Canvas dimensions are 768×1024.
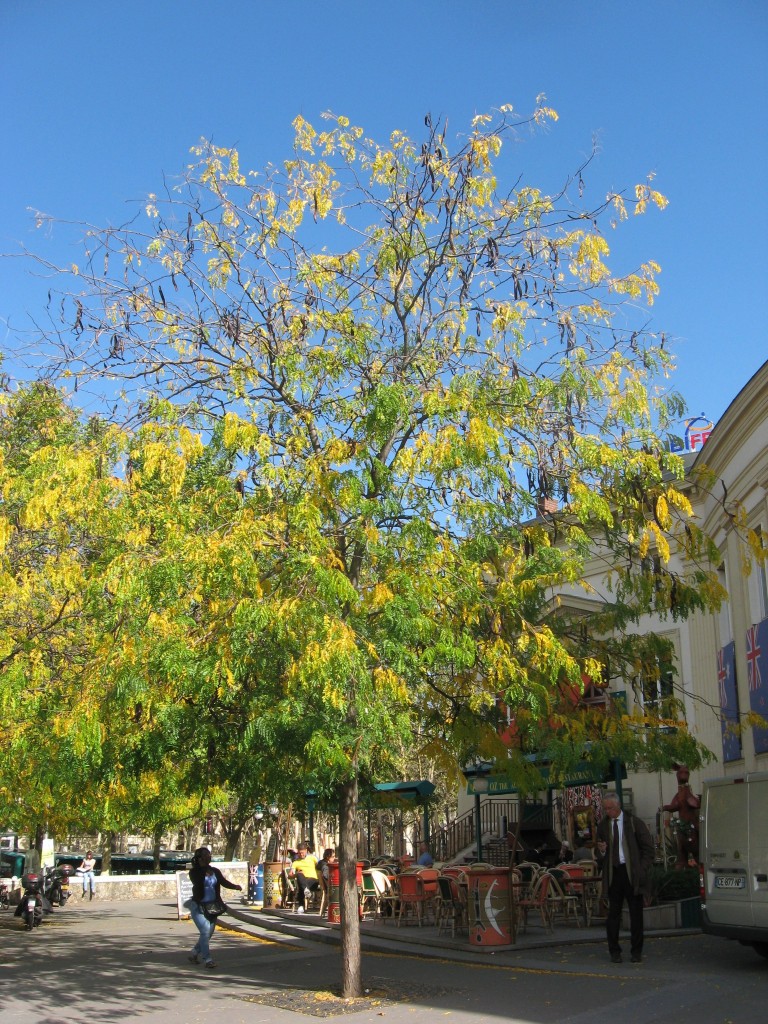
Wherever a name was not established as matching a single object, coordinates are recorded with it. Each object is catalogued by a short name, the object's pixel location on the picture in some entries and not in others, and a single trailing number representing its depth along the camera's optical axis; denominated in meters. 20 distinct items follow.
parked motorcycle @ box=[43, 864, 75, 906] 26.73
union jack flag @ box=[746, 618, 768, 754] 17.23
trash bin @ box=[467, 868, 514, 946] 13.01
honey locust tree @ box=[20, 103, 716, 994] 9.59
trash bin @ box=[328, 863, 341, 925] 17.52
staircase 25.61
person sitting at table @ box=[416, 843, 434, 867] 20.92
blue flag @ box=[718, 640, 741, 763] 19.64
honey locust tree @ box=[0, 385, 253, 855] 9.54
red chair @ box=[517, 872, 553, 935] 14.27
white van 10.06
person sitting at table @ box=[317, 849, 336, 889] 18.47
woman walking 13.24
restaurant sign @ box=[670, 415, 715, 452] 27.38
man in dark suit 10.73
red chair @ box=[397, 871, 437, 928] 16.59
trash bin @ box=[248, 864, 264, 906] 24.36
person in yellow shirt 20.23
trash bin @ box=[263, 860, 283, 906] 22.32
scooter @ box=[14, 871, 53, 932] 20.95
